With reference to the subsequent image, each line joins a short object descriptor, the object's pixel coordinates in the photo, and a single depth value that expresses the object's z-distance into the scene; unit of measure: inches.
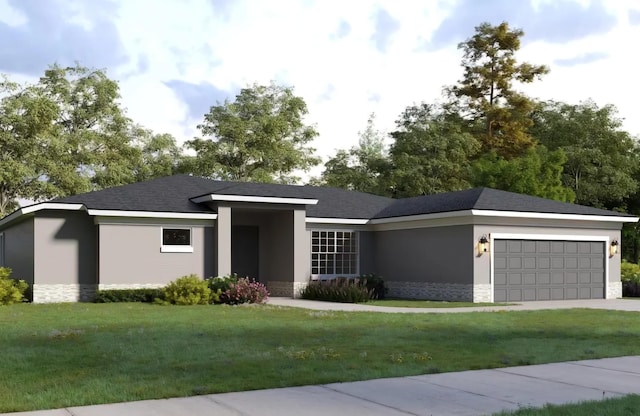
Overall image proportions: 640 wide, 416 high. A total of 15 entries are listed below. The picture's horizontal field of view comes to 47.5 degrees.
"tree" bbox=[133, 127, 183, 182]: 1806.1
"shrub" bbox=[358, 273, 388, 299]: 999.3
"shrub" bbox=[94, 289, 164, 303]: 862.5
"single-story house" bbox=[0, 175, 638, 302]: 893.8
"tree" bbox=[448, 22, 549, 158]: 2052.2
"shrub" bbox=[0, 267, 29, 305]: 828.6
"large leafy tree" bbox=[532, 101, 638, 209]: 1745.8
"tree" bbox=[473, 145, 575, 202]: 1485.0
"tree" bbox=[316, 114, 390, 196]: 1862.9
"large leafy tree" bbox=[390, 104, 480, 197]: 1760.6
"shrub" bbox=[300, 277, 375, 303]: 903.7
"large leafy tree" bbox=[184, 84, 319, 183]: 1781.5
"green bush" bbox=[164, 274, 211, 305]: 830.5
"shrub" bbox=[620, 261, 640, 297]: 1076.5
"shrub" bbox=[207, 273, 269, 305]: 848.3
